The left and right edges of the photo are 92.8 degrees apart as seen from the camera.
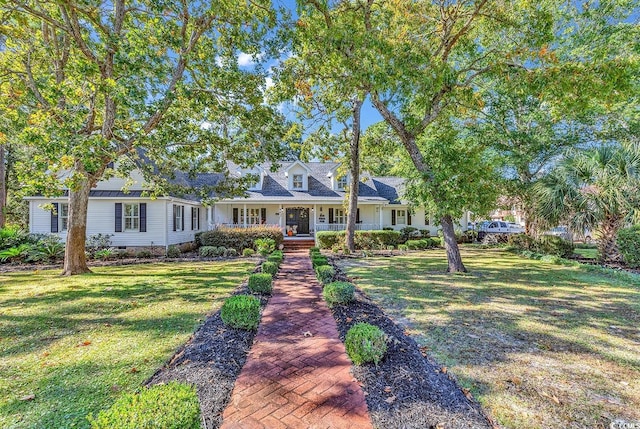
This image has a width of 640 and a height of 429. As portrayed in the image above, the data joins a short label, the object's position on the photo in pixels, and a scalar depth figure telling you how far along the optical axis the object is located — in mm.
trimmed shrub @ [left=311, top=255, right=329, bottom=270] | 9688
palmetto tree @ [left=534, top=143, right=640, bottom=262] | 10664
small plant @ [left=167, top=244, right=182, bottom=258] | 15226
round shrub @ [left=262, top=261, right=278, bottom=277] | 8711
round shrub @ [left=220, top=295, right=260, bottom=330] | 4664
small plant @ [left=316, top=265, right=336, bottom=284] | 7875
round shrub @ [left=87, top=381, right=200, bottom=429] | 1996
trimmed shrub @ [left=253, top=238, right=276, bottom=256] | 15062
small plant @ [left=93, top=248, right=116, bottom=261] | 13742
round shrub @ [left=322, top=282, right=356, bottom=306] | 5887
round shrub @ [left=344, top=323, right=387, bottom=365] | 3570
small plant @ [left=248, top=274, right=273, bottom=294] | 6945
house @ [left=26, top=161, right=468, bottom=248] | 15320
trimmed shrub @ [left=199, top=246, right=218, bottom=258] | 15410
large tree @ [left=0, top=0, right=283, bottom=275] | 7441
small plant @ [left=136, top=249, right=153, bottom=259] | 14930
